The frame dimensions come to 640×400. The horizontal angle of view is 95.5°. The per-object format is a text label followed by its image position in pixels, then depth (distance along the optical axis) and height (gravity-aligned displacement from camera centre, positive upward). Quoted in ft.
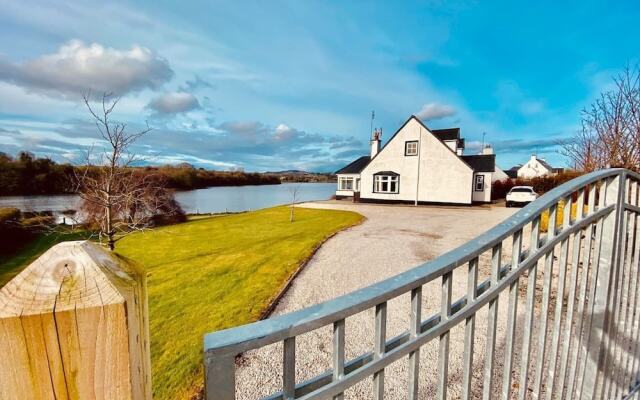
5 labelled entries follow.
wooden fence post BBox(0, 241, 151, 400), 2.31 -1.23
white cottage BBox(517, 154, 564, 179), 151.64 +6.75
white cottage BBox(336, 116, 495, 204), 72.84 +2.39
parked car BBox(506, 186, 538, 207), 64.48 -3.35
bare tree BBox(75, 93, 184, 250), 24.08 +1.23
